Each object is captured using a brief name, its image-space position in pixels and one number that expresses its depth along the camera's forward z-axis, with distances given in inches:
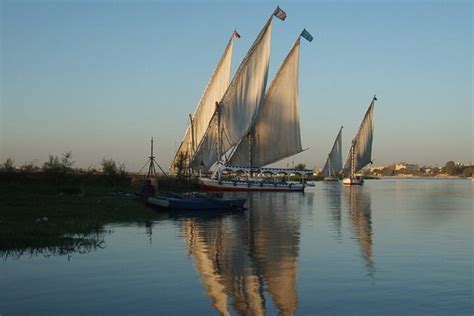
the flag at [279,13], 2647.6
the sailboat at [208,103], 2847.0
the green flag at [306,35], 2824.8
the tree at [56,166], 1881.9
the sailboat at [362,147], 4440.9
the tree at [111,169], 2228.1
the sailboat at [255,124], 2618.1
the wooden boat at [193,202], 1368.1
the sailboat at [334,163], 4864.7
